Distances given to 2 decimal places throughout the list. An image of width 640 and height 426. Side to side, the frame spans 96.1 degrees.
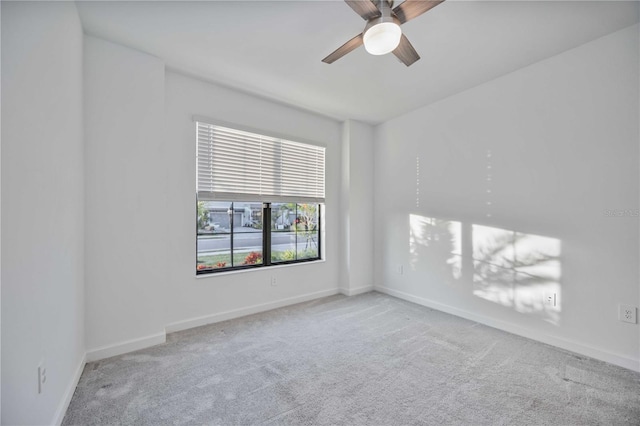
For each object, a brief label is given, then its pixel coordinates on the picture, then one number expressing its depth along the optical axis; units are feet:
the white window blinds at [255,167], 10.53
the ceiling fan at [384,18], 5.57
